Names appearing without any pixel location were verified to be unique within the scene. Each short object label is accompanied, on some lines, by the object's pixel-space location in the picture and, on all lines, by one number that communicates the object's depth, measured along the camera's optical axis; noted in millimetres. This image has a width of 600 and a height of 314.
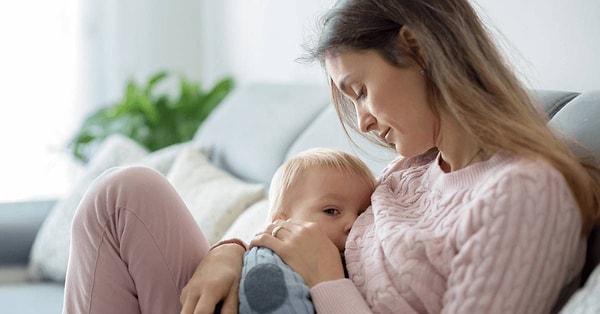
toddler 1607
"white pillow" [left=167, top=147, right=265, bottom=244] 2381
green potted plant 3680
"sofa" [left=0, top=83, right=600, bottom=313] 2357
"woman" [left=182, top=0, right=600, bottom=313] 1171
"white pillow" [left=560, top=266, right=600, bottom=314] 1061
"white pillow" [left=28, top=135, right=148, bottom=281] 2732
